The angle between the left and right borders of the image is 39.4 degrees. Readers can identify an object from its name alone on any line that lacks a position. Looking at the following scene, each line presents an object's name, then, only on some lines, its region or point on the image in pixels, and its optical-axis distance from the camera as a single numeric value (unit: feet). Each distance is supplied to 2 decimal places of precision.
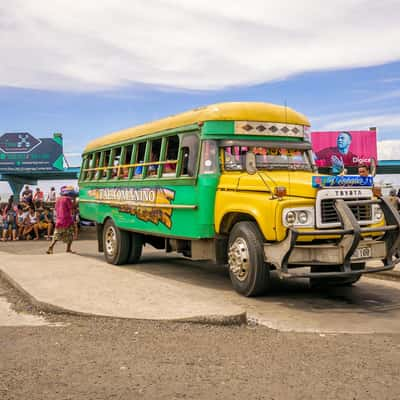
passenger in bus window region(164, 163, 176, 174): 29.62
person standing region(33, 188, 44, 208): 71.20
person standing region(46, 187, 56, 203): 80.23
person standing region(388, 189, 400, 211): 53.60
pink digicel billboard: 116.37
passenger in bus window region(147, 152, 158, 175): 31.91
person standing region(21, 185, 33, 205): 69.67
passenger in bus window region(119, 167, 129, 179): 36.00
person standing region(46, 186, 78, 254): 43.21
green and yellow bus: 22.20
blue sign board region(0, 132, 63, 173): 124.47
